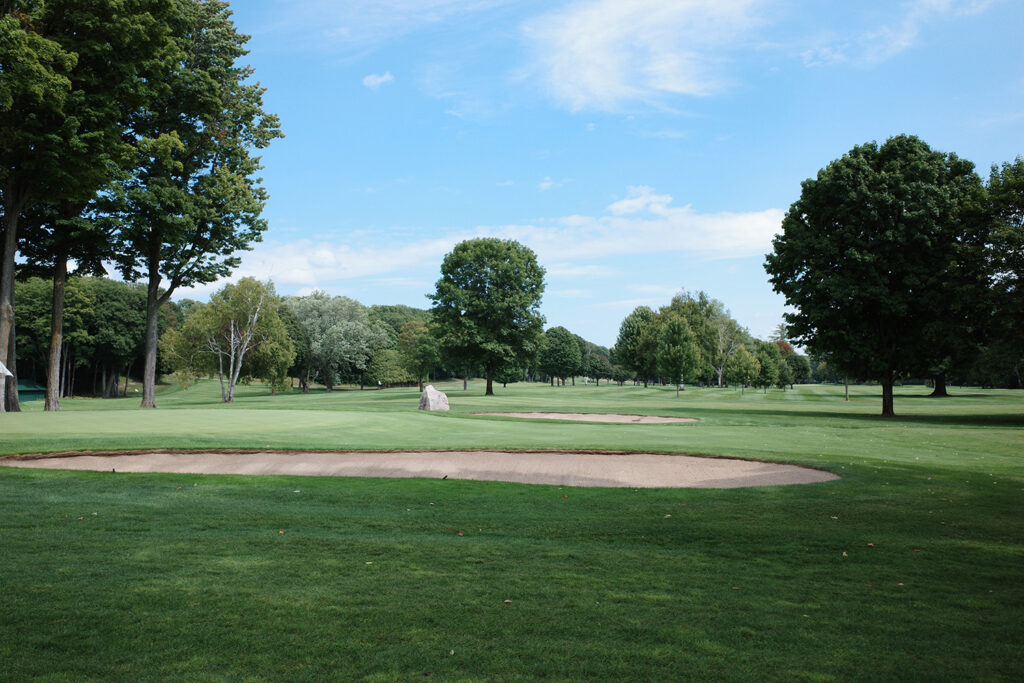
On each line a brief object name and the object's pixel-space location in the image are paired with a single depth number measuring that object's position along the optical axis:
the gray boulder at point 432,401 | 32.16
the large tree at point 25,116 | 19.19
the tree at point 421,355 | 71.94
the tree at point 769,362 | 89.32
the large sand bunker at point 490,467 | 11.55
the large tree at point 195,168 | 29.47
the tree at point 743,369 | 76.12
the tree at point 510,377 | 56.66
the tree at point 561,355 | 111.50
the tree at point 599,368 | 139.96
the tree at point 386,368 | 78.56
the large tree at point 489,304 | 52.53
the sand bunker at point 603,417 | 31.17
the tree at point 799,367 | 129.00
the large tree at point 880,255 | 30.72
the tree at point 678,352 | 64.69
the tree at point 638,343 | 84.44
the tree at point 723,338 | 89.62
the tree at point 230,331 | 51.25
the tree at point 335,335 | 73.69
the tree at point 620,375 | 139.80
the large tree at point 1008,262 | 27.34
